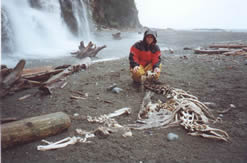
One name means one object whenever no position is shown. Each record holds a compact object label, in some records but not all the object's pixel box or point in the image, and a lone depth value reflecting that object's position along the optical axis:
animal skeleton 2.65
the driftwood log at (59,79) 4.31
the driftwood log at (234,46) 10.92
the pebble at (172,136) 2.59
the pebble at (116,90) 4.50
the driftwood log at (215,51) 9.96
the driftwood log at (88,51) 10.16
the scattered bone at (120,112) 3.33
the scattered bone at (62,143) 2.32
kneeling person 4.60
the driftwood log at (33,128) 2.20
